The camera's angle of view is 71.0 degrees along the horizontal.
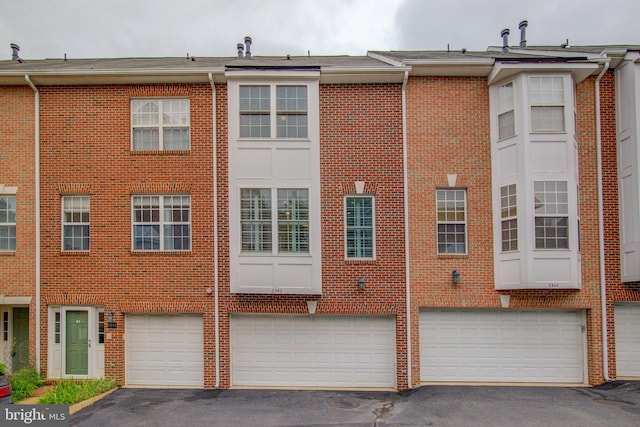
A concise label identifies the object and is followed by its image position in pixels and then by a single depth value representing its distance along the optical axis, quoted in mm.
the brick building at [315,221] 11039
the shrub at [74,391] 9625
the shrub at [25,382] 10156
